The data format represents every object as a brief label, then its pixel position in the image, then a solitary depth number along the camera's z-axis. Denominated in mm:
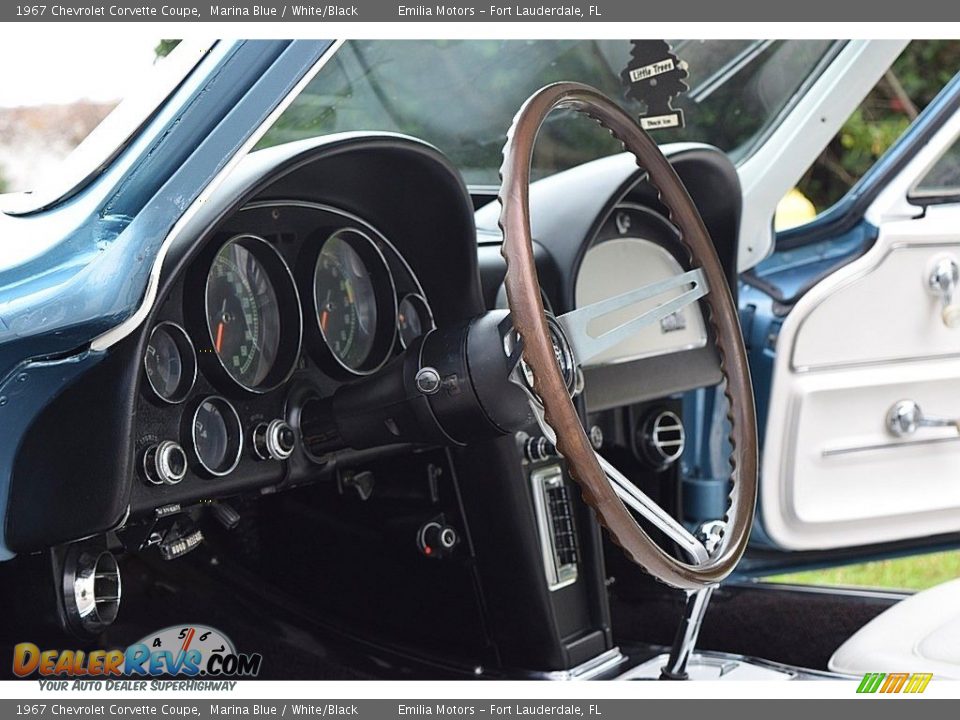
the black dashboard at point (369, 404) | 1507
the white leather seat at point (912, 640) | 1836
